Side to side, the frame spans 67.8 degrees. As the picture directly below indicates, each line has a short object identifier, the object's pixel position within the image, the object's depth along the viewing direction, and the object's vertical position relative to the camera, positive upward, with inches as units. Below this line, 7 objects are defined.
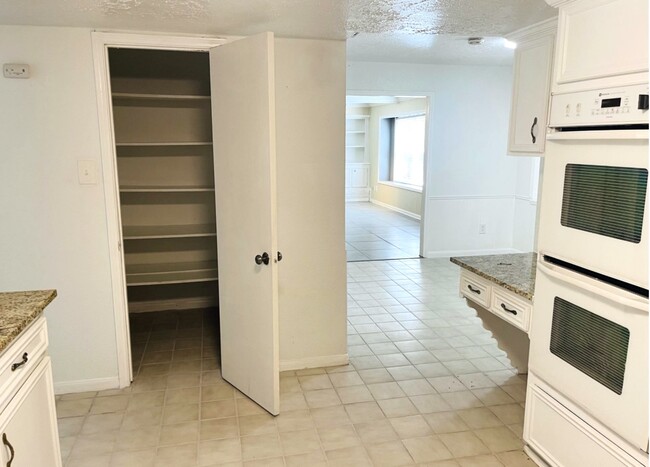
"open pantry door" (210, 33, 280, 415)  92.4 -12.2
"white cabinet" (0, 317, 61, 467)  56.5 -32.6
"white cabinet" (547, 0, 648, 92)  60.6 +14.4
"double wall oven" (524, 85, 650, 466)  61.9 -19.0
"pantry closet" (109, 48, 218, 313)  152.8 -6.4
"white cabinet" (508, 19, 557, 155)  98.0 +13.1
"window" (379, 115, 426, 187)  366.6 +0.5
